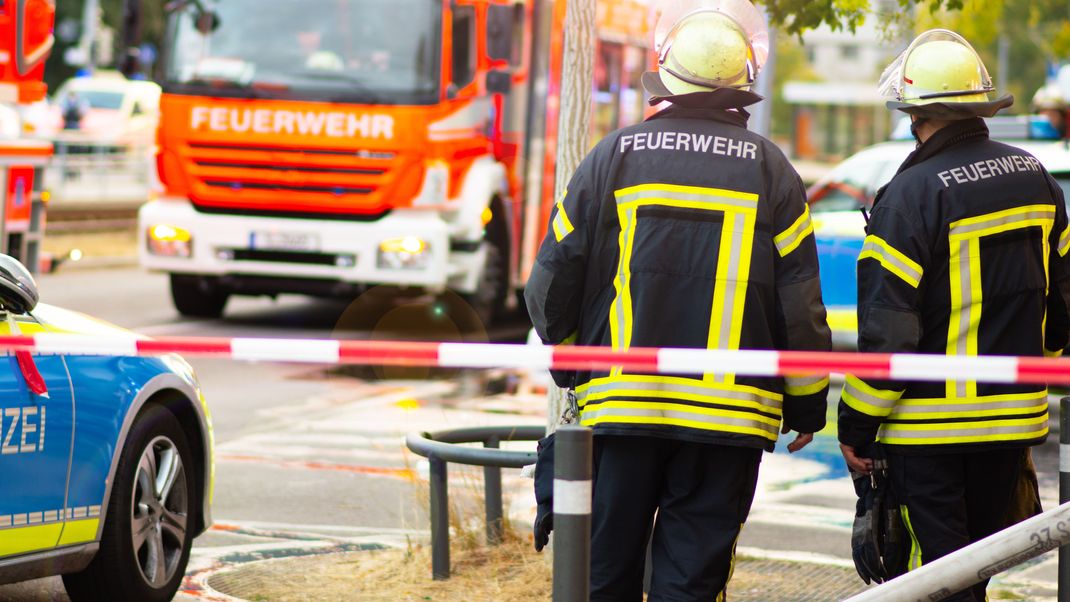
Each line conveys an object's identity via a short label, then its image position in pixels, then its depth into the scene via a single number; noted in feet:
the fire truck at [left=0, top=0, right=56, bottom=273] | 61.38
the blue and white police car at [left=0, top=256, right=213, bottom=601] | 27.97
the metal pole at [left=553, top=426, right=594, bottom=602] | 20.04
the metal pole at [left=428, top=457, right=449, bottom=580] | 33.29
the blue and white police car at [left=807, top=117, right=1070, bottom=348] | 65.19
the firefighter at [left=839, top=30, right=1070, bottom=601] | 24.60
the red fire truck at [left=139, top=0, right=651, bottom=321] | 77.18
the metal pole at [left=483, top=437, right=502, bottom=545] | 35.01
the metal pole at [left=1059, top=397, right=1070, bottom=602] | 25.37
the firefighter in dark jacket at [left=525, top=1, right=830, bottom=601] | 22.63
